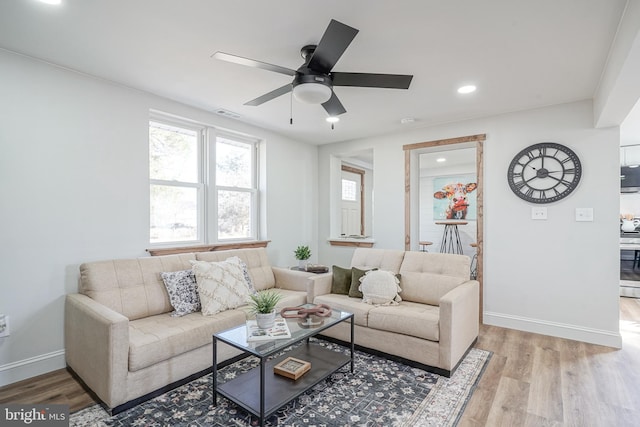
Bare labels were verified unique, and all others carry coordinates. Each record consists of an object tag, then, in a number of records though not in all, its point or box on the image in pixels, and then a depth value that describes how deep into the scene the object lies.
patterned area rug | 1.95
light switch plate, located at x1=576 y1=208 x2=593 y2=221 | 3.26
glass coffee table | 1.88
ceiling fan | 1.87
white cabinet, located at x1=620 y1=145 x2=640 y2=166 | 5.72
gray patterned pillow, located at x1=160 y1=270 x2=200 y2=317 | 2.75
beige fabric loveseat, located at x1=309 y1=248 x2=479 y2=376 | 2.51
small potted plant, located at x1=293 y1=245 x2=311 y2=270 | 4.23
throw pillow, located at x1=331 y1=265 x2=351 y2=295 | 3.40
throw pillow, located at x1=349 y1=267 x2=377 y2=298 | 3.24
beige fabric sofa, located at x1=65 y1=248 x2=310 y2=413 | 2.01
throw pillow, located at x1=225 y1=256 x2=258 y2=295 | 3.25
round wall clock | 3.35
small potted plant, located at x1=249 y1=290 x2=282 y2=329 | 2.21
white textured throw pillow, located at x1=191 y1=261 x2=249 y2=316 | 2.78
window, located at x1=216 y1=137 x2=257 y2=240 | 3.99
